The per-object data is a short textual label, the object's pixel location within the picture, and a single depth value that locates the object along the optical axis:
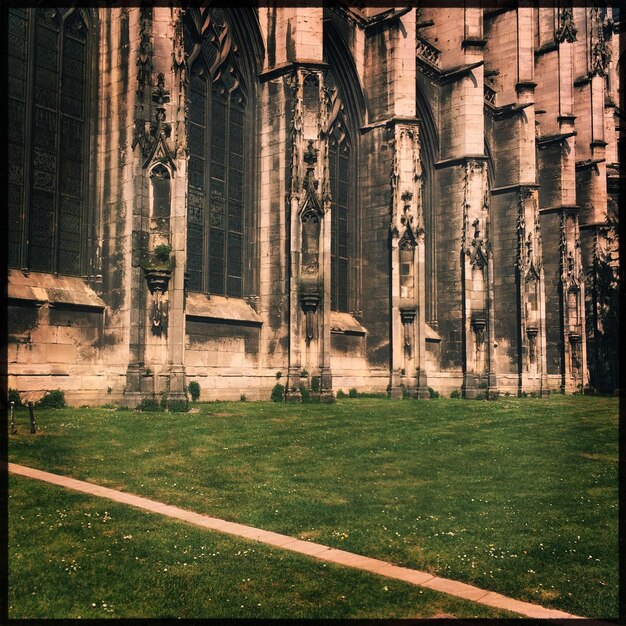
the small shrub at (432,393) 33.73
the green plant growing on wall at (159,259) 20.87
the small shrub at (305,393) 25.22
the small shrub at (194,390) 23.48
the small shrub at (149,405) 20.34
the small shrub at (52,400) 19.94
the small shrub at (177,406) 20.44
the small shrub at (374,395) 30.53
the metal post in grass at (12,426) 14.44
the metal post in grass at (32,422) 14.54
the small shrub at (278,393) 25.43
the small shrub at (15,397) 18.97
